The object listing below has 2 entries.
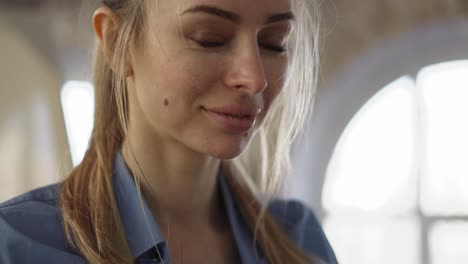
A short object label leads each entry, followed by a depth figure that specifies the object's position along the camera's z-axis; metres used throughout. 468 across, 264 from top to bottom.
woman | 0.72
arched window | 2.00
